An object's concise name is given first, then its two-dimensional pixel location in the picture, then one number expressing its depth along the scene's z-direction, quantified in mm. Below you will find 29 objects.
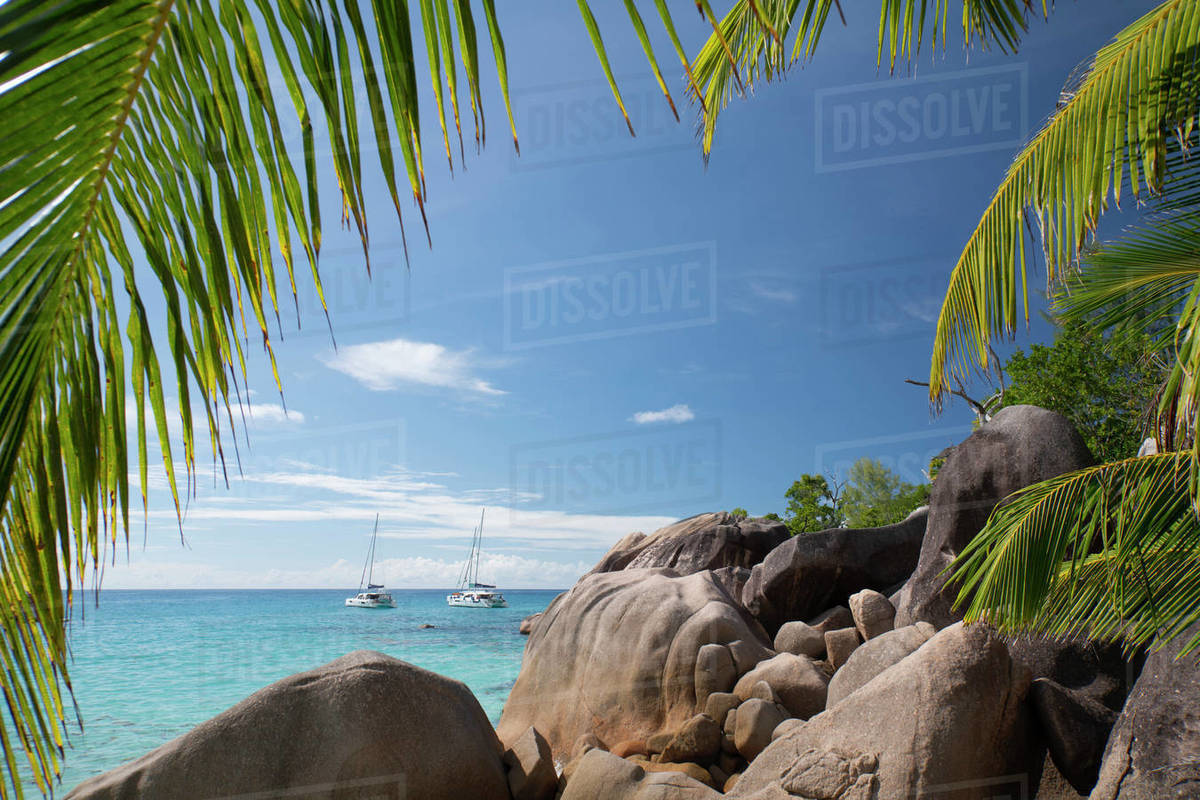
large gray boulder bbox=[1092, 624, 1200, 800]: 3752
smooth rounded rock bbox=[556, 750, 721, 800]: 5663
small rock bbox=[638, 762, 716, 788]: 7137
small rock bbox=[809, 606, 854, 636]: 11081
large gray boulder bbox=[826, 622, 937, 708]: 6785
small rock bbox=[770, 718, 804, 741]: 6651
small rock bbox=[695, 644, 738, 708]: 8445
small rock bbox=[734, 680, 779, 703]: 7793
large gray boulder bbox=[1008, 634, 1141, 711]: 6242
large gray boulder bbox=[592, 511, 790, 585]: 18627
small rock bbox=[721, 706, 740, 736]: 7605
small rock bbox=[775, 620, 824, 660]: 10062
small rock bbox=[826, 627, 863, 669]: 9539
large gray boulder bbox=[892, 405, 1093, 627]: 8328
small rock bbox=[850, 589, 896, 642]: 9477
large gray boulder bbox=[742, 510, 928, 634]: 12680
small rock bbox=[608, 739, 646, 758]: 8125
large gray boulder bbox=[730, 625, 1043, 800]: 4762
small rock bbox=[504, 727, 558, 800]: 6680
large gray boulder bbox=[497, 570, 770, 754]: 8680
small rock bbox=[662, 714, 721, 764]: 7504
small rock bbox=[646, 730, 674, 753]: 8016
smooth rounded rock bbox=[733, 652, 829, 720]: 7953
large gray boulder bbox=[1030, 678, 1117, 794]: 5039
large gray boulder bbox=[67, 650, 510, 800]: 5512
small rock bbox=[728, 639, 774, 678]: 8742
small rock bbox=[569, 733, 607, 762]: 8336
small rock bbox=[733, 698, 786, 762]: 7262
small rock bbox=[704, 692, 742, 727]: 7917
